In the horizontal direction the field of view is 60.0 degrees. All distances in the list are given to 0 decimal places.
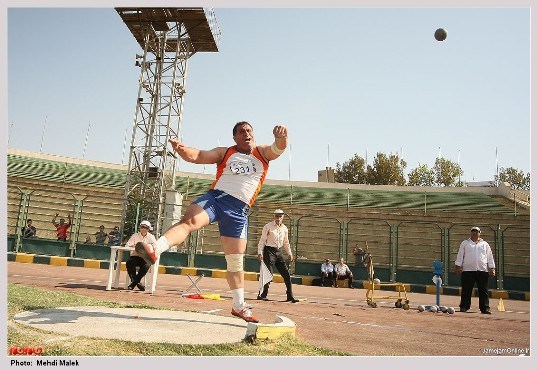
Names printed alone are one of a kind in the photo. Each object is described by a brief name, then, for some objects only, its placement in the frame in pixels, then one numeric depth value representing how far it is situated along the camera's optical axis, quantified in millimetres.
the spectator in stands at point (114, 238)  17438
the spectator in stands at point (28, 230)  15433
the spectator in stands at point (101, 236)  17344
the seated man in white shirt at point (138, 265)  8562
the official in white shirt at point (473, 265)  8734
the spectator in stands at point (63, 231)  16047
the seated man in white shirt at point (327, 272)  15289
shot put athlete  4270
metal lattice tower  20344
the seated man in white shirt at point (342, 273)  15212
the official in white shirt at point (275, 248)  8469
